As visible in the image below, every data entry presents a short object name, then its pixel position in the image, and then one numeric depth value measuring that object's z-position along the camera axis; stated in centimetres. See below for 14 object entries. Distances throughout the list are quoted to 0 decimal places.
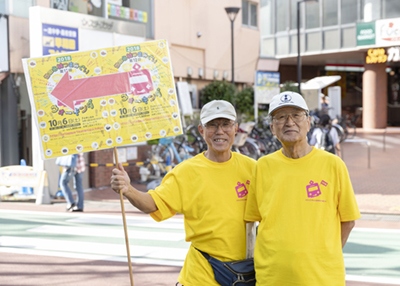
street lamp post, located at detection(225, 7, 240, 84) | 2009
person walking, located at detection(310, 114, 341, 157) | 1360
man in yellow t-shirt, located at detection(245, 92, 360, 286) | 275
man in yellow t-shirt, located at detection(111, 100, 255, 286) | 312
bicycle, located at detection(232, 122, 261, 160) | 1577
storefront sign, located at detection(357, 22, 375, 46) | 3369
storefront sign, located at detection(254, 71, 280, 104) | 2069
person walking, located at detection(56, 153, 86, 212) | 1080
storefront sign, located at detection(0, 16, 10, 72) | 1309
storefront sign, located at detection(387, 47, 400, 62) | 3309
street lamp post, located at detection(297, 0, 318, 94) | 2280
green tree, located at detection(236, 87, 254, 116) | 2316
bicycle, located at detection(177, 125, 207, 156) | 1662
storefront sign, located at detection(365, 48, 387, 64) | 3376
